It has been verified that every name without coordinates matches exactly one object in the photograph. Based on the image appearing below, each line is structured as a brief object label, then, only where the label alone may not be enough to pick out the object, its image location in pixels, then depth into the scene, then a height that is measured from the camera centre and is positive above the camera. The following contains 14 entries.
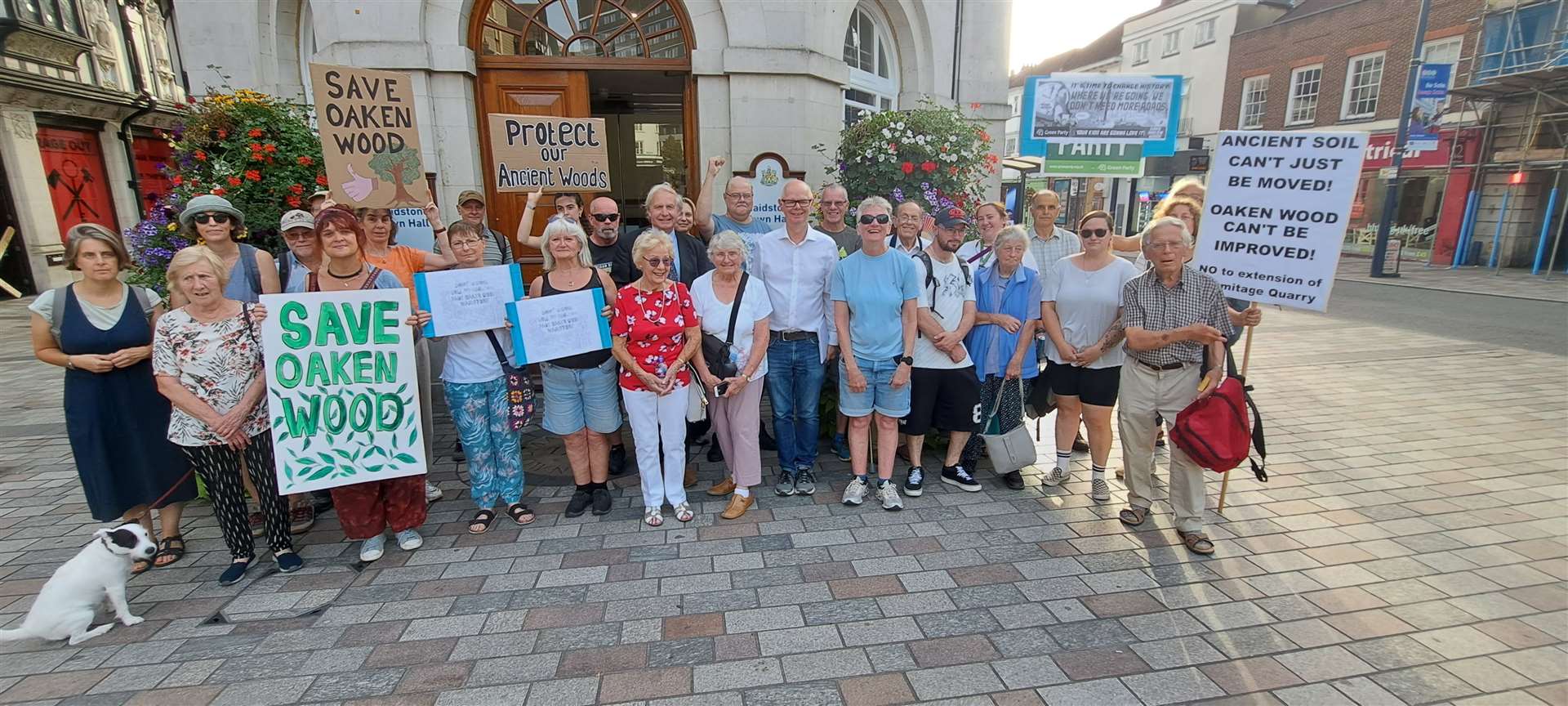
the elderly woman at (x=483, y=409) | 3.93 -1.15
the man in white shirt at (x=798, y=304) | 4.28 -0.56
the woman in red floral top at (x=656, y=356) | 3.87 -0.82
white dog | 2.94 -1.67
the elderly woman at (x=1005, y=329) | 4.38 -0.77
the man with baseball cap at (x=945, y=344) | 4.30 -0.83
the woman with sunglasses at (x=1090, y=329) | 4.14 -0.72
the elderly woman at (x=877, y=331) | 4.11 -0.72
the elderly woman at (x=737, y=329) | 4.04 -0.69
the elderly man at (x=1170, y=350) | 3.65 -0.76
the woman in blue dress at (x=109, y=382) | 3.33 -0.85
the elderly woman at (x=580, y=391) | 3.99 -1.07
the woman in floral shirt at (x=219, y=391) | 3.26 -0.86
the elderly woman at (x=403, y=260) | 4.17 -0.26
